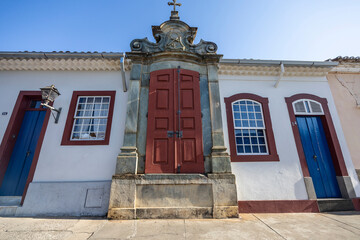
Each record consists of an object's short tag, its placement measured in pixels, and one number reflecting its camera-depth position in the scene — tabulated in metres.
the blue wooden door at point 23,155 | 4.71
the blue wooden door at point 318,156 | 4.92
